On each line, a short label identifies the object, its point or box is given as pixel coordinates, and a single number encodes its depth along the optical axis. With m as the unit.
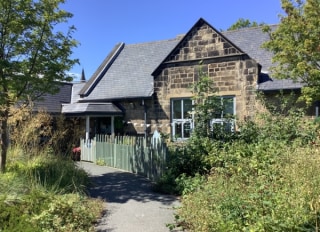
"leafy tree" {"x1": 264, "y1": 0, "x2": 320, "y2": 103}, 7.56
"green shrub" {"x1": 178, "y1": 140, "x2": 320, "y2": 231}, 3.29
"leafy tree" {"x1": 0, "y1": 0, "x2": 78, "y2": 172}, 6.66
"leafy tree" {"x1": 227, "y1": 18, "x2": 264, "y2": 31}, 35.31
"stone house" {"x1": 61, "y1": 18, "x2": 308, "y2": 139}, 10.73
